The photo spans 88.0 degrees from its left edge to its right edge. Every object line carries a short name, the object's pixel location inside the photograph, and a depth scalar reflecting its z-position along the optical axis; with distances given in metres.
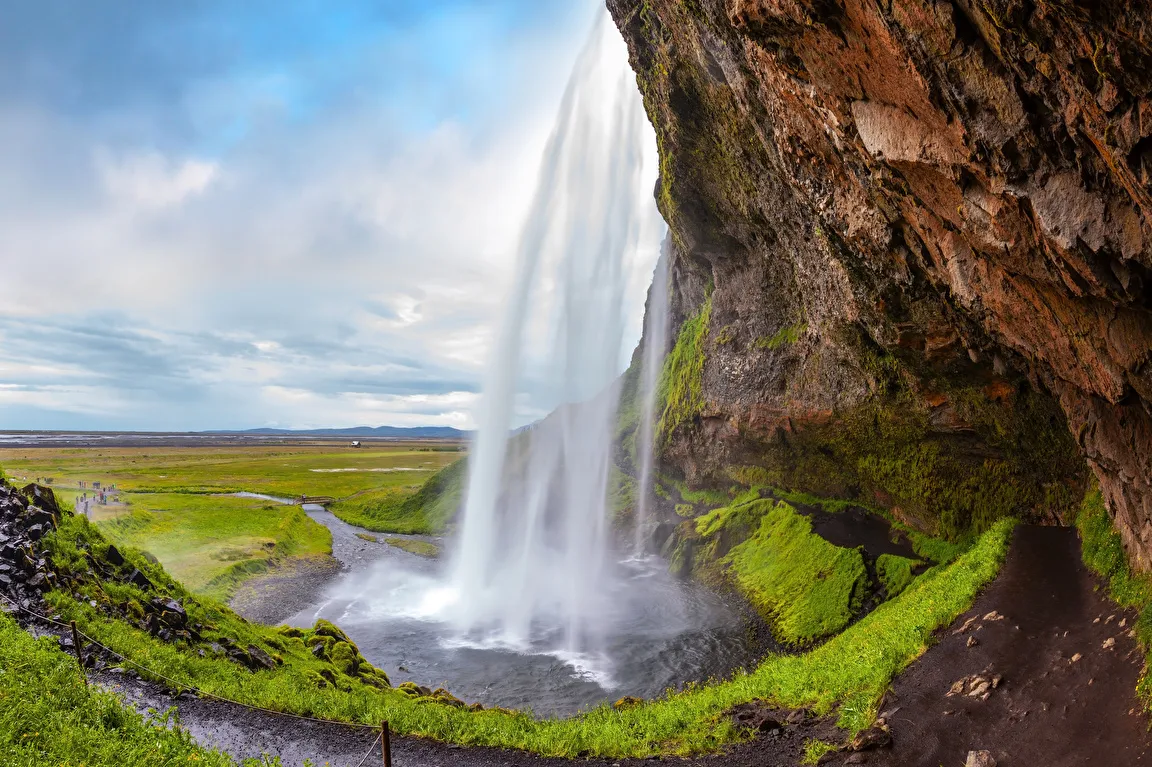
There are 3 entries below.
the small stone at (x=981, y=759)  10.00
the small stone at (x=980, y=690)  12.29
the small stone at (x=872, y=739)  11.05
